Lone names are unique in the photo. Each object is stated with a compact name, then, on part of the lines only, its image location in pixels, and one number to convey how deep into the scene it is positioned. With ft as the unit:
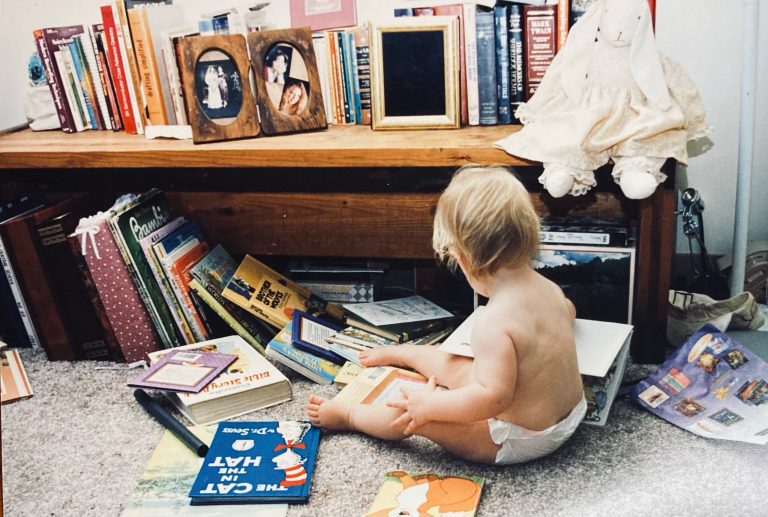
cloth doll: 4.44
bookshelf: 4.80
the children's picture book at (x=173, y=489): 3.74
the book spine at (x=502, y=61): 5.05
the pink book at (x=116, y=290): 5.15
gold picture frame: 5.13
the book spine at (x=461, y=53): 5.14
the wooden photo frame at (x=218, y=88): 5.23
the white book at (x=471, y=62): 5.10
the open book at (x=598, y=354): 4.15
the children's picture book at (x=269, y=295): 5.34
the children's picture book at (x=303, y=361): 4.98
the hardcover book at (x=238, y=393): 4.58
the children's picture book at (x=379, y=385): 4.47
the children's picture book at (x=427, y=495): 3.60
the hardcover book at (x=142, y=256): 5.21
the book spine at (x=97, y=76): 5.77
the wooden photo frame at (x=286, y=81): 5.33
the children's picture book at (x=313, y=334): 5.03
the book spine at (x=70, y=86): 5.87
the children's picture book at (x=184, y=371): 4.72
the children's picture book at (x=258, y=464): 3.79
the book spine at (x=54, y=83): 5.86
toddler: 3.64
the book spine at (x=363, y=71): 5.42
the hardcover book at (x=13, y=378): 5.11
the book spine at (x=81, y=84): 5.82
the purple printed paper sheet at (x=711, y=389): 4.05
